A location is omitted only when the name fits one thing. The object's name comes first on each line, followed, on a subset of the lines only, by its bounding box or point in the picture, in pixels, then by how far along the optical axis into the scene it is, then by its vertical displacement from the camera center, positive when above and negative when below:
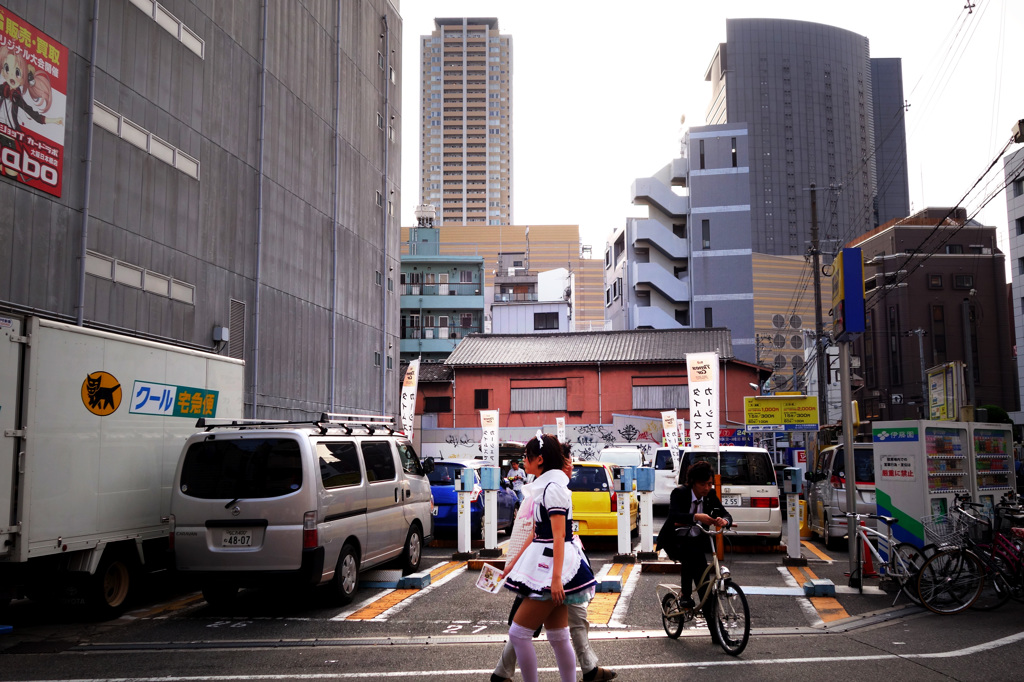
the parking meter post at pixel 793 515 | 12.73 -1.49
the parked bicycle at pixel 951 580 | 8.83 -1.75
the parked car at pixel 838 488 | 14.70 -1.26
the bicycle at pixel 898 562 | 9.27 -1.69
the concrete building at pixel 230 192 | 14.38 +5.52
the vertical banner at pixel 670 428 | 28.12 -0.27
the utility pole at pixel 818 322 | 29.77 +3.64
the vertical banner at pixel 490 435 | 27.80 -0.48
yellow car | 14.20 -1.40
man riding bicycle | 7.43 -0.94
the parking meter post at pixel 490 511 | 13.20 -1.48
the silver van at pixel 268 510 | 8.59 -0.96
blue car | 15.52 -1.59
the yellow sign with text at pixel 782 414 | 28.56 +0.22
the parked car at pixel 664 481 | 22.77 -1.71
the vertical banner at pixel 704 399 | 19.55 +0.52
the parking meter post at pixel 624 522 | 12.66 -1.59
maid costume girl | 5.18 -0.88
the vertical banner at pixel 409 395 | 24.70 +0.81
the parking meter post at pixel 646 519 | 12.58 -1.56
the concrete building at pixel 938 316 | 70.19 +9.37
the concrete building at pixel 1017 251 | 53.03 +11.11
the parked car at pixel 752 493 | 14.43 -1.30
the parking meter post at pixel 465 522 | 13.08 -1.65
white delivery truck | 7.57 -0.34
